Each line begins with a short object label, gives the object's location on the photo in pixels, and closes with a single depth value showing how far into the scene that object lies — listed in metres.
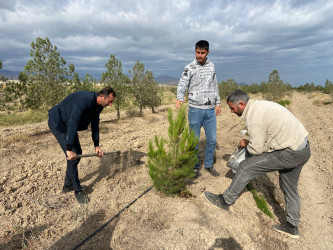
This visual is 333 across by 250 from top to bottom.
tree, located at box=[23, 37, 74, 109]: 8.11
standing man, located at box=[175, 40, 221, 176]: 3.72
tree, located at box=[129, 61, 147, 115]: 15.92
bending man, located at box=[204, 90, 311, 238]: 2.48
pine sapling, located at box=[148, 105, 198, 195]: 3.11
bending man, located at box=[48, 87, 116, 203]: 3.04
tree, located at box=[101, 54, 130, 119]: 12.66
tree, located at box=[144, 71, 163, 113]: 16.48
